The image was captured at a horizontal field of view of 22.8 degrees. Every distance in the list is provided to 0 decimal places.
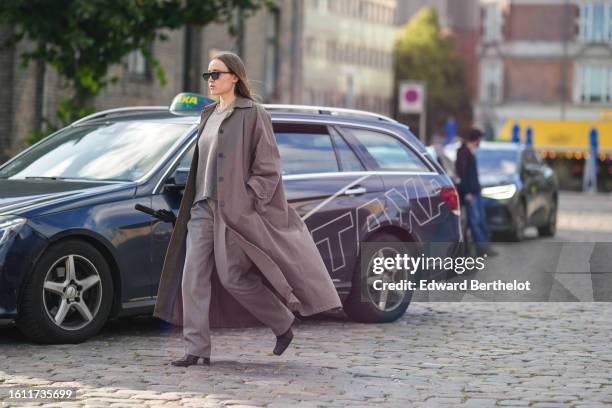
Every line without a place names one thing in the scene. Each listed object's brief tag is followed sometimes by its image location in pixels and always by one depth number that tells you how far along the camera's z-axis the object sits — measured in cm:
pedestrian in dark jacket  1853
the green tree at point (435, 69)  9325
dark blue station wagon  968
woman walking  881
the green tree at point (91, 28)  1780
